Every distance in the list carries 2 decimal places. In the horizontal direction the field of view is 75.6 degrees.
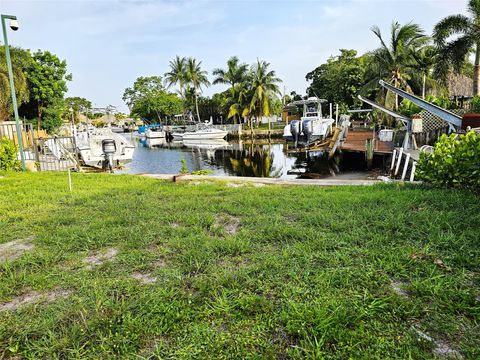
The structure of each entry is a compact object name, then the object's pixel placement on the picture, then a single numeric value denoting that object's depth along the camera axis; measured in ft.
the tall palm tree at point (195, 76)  138.92
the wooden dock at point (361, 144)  54.09
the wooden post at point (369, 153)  53.11
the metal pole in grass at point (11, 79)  29.68
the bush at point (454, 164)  15.87
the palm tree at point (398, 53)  77.05
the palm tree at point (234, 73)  127.34
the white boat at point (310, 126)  64.82
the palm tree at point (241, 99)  121.08
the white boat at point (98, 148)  55.06
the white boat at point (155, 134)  140.46
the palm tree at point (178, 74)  140.67
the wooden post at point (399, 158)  35.10
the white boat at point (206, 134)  115.34
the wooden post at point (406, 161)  30.61
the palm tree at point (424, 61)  86.45
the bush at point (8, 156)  30.48
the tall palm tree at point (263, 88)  116.78
